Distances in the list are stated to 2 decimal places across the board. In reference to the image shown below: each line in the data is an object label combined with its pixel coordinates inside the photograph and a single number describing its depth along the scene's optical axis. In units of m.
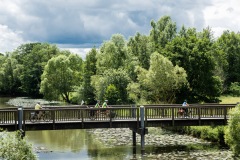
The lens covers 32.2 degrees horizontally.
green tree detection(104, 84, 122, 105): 62.42
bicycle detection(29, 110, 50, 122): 31.88
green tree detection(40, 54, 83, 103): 86.12
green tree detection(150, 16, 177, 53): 88.90
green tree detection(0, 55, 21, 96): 125.71
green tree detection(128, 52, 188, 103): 53.94
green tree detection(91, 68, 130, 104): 64.38
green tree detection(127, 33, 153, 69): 75.44
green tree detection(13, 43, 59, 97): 117.44
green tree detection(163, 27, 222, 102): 58.06
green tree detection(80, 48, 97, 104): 75.44
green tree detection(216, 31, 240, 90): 81.54
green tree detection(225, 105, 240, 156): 27.52
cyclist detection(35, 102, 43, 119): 31.95
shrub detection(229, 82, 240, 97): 71.75
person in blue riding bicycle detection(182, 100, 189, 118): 34.41
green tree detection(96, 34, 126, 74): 71.88
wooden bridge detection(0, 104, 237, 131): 30.95
